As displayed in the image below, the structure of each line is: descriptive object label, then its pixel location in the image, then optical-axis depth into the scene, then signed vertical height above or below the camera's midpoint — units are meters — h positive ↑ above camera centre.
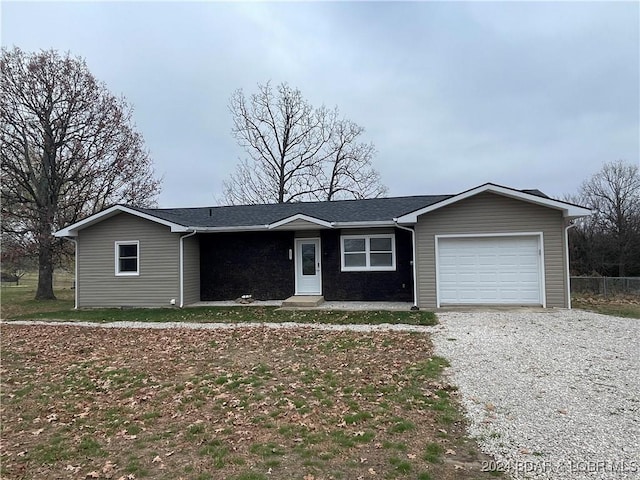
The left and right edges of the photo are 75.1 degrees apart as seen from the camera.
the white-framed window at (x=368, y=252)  13.98 +0.27
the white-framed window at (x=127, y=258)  14.64 +0.25
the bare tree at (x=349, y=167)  31.50 +7.16
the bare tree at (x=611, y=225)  20.81 +1.60
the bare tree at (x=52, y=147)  18.25 +5.50
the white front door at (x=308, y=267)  14.64 -0.19
